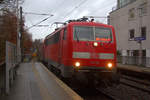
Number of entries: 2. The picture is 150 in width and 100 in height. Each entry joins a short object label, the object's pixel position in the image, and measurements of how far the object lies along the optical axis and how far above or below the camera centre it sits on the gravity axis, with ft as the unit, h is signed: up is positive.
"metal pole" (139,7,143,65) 74.94 +11.98
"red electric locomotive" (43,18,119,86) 24.81 -0.46
